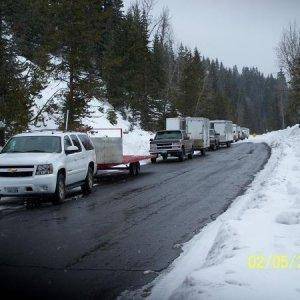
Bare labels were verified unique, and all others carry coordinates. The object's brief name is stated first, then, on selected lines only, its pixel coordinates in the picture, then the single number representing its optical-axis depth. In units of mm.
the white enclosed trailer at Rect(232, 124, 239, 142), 77600
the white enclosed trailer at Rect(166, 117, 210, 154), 38125
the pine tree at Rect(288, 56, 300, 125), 58038
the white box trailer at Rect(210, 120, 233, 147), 55250
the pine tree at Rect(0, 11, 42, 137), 23031
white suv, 13023
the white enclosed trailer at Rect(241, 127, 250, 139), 92300
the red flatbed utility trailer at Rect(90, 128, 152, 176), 19859
